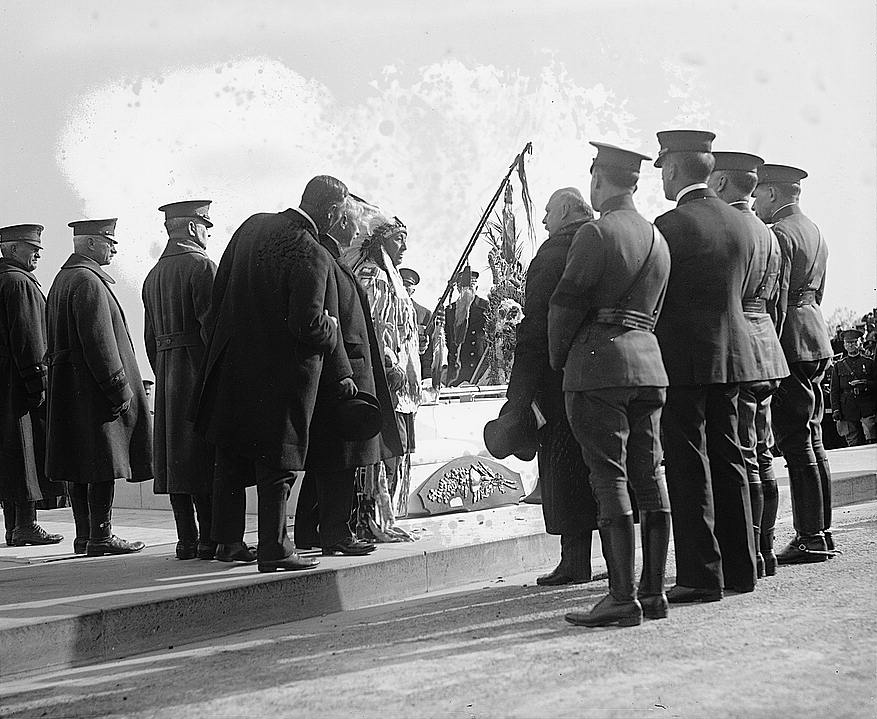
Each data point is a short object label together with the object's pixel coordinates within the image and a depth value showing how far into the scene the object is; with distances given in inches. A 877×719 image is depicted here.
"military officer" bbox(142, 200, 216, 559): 255.9
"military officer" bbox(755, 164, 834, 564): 264.4
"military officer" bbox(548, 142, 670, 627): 196.7
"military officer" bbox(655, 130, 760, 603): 217.8
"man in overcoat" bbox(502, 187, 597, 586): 226.7
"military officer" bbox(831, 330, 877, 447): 695.1
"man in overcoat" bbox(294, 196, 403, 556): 239.1
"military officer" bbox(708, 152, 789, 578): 233.0
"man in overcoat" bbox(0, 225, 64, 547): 288.4
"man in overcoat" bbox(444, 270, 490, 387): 425.4
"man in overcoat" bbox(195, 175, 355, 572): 226.2
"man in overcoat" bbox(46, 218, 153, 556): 262.1
